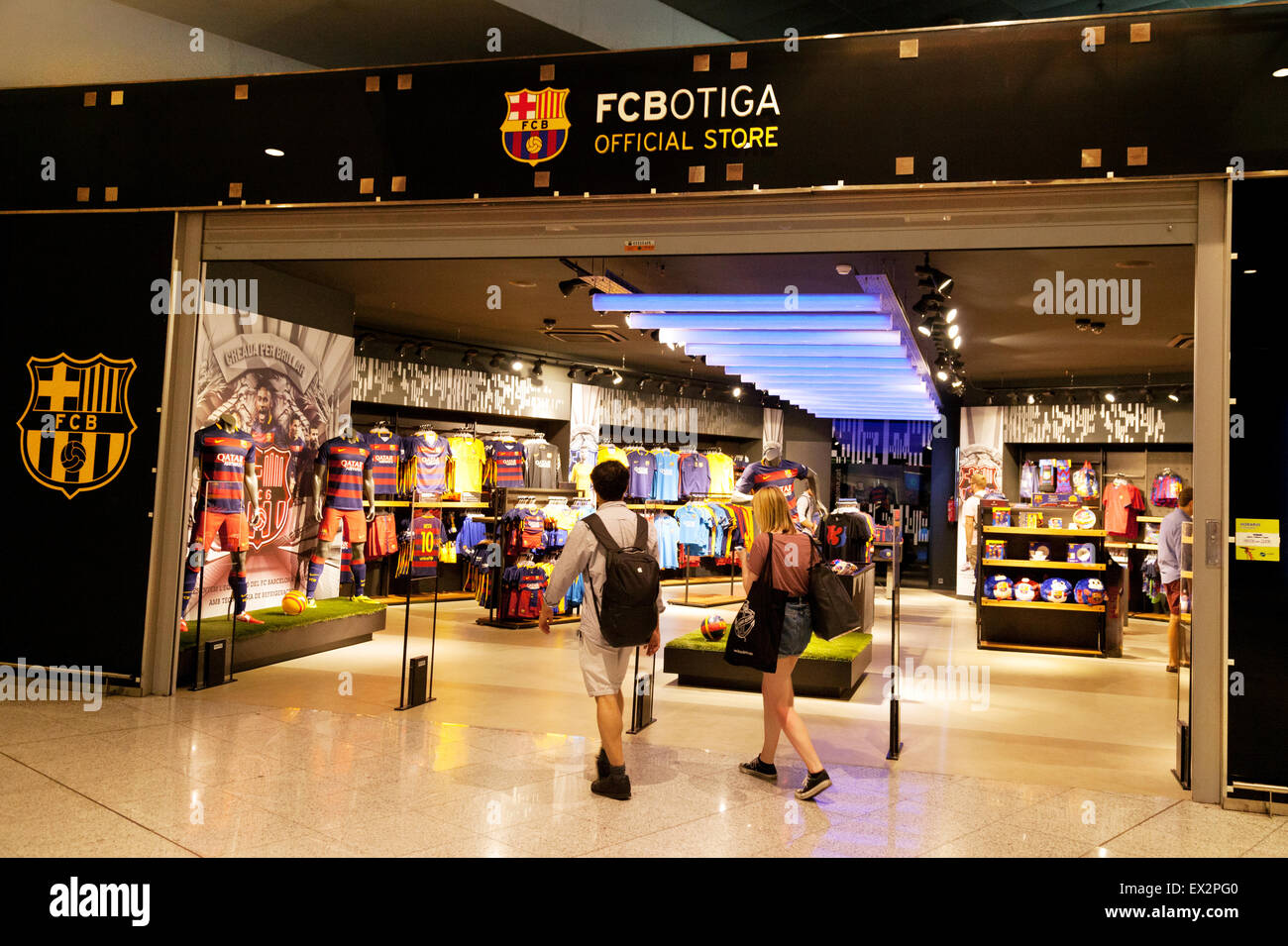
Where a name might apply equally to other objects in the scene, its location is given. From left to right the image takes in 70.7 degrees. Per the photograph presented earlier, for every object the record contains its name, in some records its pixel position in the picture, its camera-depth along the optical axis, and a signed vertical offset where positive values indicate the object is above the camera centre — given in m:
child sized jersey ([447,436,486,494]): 11.15 +0.54
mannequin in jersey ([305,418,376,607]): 8.23 +0.10
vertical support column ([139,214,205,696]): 5.65 +0.07
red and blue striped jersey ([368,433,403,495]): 10.09 +0.50
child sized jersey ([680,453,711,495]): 13.73 +0.61
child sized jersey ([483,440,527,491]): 11.30 +0.57
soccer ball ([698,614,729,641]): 7.04 -0.87
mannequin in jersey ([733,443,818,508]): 8.80 +0.44
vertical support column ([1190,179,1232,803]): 4.24 +0.16
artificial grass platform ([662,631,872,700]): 6.54 -1.11
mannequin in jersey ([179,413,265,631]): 6.75 +0.04
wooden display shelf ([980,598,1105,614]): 9.03 -0.80
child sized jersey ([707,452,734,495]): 14.03 +0.67
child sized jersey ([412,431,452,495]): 10.62 +0.54
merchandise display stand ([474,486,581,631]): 9.46 +0.09
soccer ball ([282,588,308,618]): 7.52 -0.84
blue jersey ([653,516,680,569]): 11.94 -0.35
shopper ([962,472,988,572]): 12.35 +0.13
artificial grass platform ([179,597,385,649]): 6.48 -0.94
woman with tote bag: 4.14 -0.41
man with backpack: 3.96 -0.39
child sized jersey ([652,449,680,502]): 13.32 +0.56
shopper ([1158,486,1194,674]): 7.70 -0.22
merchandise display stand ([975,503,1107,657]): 9.11 -0.87
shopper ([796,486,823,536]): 8.53 +0.10
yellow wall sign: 4.18 -0.03
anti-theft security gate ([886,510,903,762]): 4.79 -0.97
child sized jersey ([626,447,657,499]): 13.12 +0.61
